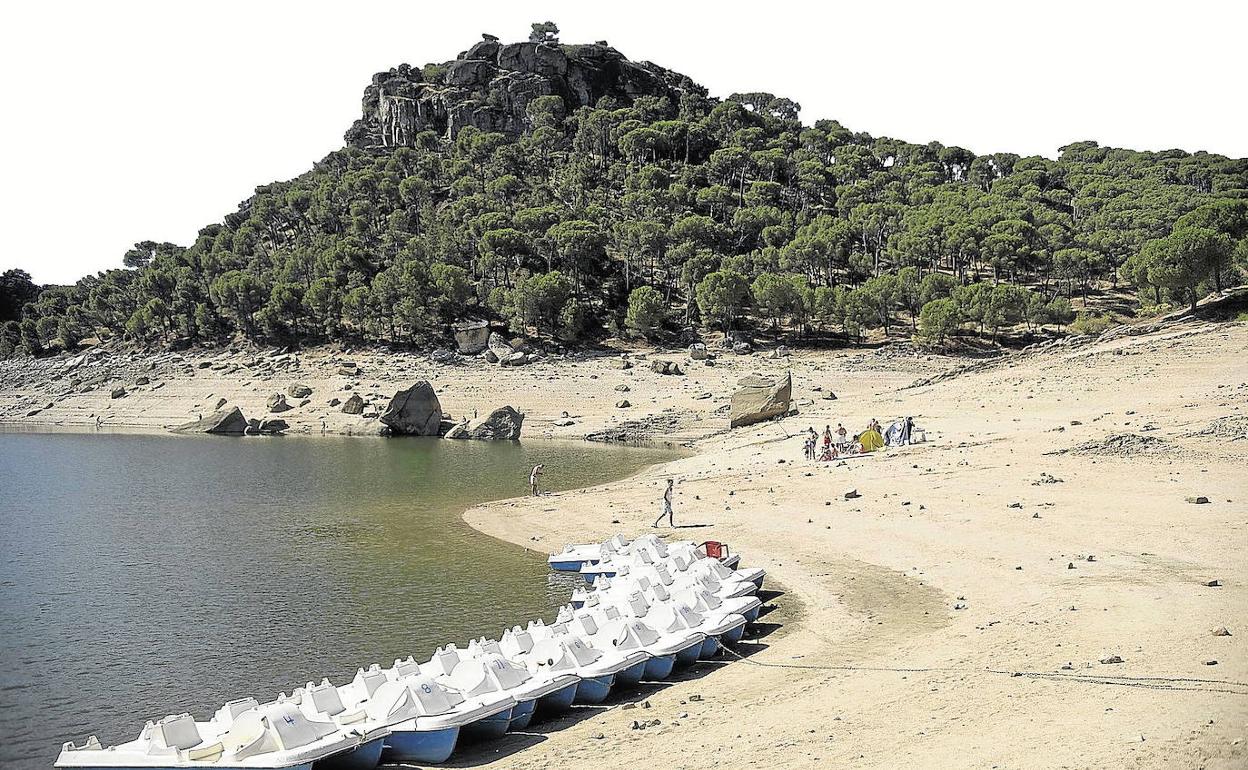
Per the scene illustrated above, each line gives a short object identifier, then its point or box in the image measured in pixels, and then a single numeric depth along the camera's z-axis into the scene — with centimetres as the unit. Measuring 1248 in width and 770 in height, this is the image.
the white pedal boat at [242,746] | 1140
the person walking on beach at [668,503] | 2767
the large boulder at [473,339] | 8138
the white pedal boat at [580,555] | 2317
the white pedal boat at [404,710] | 1249
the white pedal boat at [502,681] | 1367
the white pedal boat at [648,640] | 1547
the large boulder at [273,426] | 6644
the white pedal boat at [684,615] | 1651
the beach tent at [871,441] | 3806
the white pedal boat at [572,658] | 1461
